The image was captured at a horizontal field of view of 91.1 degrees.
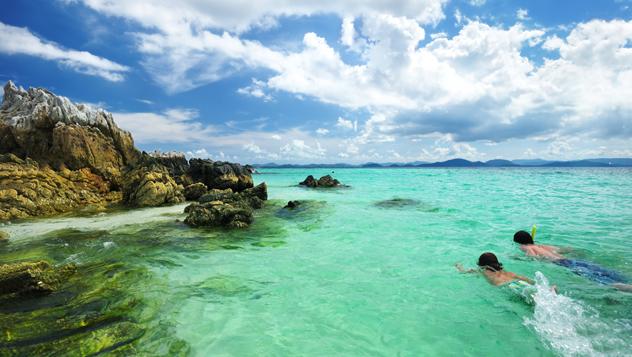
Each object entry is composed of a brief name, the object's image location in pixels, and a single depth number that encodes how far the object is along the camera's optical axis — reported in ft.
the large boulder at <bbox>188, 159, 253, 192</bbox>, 103.76
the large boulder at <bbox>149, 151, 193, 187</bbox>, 104.78
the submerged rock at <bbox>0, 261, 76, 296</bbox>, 22.48
